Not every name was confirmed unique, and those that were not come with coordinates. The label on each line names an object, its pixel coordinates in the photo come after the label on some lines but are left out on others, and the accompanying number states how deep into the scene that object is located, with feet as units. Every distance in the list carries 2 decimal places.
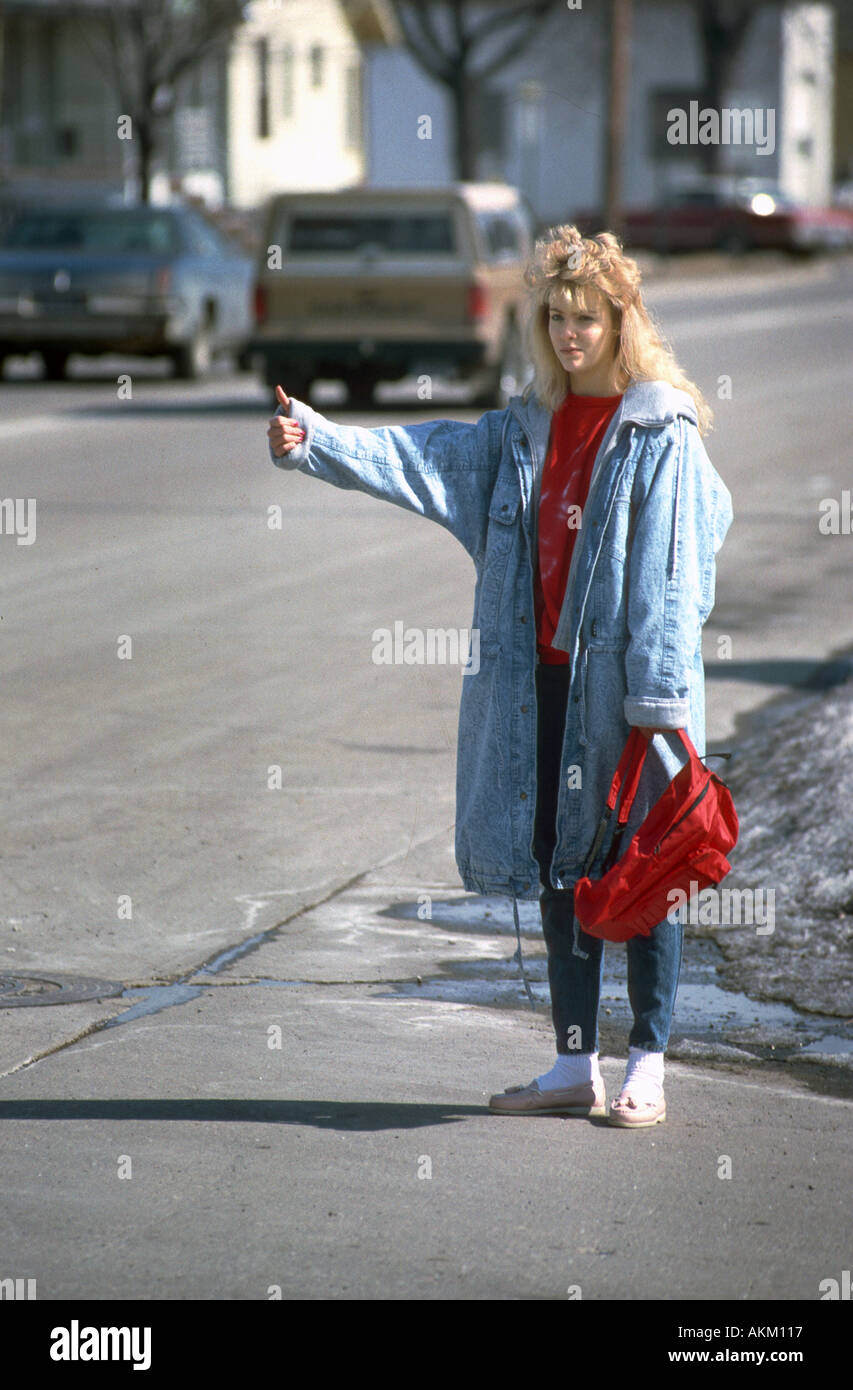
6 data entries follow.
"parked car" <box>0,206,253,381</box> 71.46
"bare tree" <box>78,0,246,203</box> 117.50
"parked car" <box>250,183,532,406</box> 63.05
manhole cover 16.90
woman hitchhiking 13.73
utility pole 126.31
